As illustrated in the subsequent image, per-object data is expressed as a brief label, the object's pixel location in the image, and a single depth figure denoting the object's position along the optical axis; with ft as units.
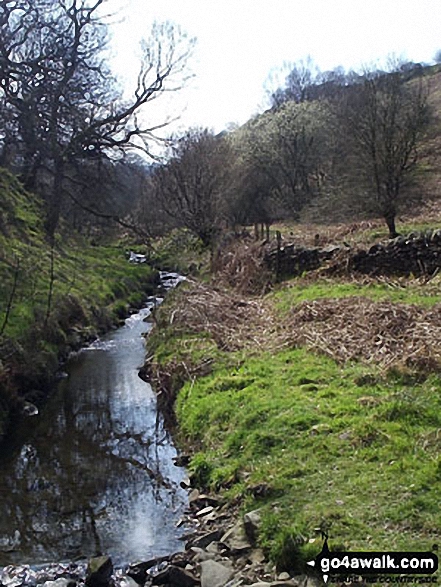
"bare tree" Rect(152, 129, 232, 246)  119.14
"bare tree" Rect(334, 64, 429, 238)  81.35
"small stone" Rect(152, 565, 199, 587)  24.34
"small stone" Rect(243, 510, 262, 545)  25.27
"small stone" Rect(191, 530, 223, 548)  27.20
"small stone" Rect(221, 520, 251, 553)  25.25
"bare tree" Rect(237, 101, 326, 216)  157.99
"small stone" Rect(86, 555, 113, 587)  25.44
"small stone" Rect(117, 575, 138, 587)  25.19
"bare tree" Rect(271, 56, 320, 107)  239.99
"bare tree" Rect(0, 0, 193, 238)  102.22
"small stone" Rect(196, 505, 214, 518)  30.37
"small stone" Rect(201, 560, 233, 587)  23.45
